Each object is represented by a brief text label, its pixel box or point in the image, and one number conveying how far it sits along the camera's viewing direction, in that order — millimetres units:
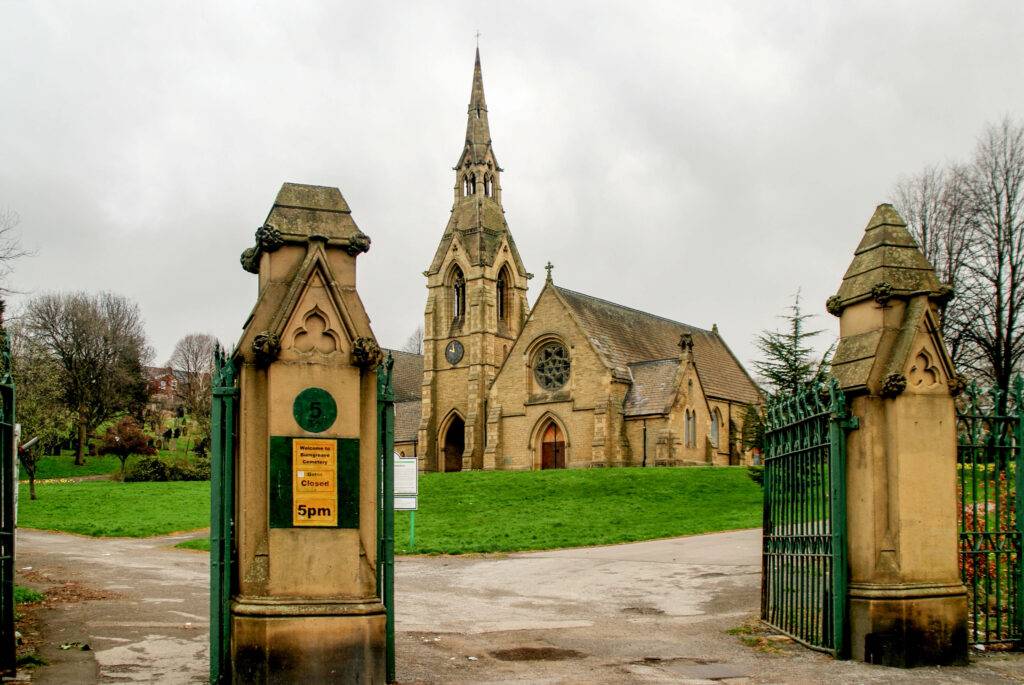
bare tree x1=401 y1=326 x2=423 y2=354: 121625
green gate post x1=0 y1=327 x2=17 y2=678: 8125
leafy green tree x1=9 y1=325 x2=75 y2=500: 40094
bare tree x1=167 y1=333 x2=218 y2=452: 74125
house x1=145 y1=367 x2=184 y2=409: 86750
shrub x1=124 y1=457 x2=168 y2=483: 53531
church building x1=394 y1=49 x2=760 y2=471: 51938
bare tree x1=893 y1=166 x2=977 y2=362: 37906
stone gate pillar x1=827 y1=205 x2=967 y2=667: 9242
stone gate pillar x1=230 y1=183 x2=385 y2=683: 7723
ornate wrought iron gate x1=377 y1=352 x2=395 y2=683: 8195
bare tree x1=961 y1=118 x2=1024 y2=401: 36344
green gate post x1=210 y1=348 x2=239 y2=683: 7953
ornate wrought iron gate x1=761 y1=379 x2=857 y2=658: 9602
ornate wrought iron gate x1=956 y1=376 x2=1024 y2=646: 9953
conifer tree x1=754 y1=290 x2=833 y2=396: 29016
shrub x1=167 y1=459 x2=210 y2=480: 54562
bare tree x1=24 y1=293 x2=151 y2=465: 68500
